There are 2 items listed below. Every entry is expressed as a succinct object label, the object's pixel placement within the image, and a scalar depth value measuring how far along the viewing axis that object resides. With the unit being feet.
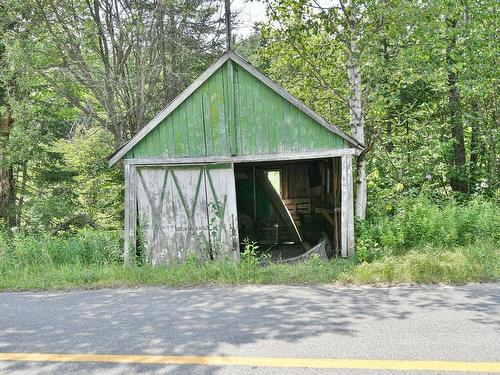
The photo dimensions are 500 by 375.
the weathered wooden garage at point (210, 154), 28.43
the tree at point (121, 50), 42.09
